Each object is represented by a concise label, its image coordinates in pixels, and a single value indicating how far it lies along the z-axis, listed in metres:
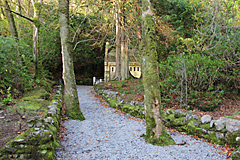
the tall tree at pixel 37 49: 9.00
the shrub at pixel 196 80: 6.68
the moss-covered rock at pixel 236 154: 3.54
